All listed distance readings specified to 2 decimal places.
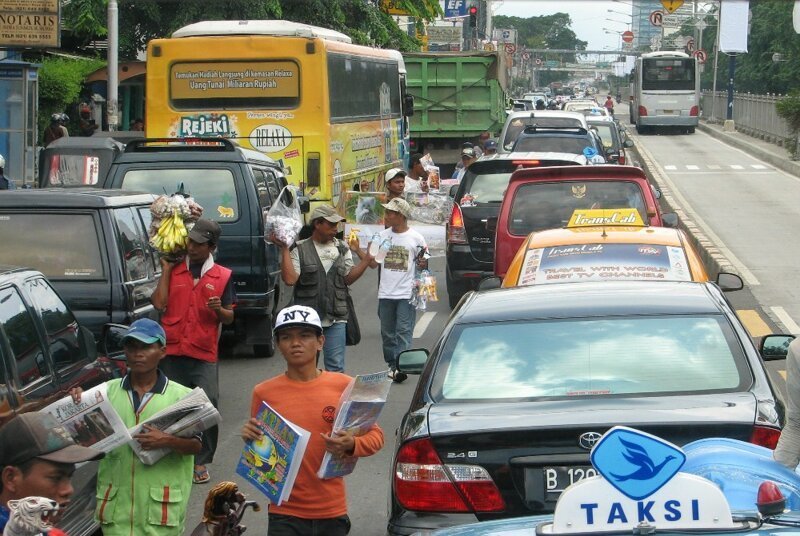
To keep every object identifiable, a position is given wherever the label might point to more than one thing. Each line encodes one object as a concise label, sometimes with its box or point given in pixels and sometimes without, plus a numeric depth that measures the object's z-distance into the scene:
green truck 34.50
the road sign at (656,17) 78.31
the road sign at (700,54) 73.25
